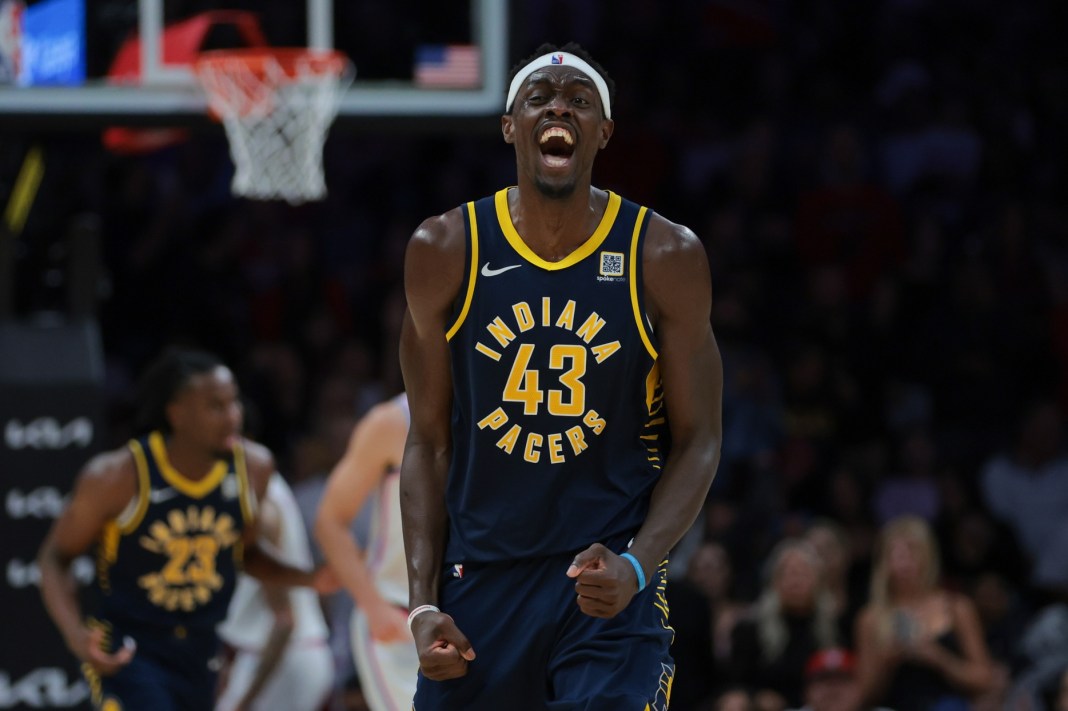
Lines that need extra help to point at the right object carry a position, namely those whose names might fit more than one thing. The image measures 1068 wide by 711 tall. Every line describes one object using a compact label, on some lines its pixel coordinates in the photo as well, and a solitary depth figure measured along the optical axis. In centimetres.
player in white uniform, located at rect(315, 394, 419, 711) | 1117
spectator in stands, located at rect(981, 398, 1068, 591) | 1957
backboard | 1434
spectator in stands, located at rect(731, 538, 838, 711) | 1579
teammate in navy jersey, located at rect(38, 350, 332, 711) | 1168
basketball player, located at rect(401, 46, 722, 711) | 709
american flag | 1486
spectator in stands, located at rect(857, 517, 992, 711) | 1558
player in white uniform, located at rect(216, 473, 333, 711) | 1385
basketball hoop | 1413
